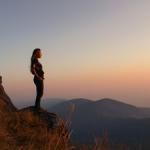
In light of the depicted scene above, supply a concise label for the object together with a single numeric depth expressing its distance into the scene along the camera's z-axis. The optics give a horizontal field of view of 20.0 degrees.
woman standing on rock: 12.58
